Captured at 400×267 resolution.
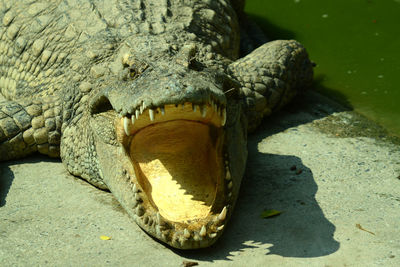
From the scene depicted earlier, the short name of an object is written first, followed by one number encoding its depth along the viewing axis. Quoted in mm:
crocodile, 7652
